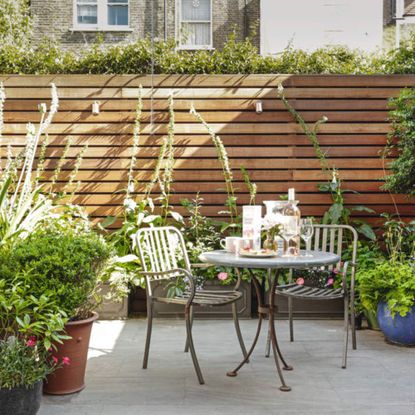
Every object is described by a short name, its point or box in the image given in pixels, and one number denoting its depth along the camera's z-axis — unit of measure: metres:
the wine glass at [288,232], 3.61
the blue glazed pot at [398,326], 4.23
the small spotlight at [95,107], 5.82
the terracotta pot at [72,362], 3.21
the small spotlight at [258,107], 5.86
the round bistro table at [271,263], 3.21
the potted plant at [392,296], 4.23
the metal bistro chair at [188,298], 3.49
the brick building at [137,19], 12.11
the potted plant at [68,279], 3.03
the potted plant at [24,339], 2.73
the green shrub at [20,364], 2.72
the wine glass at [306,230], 3.77
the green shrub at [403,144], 5.40
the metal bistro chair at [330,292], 3.88
